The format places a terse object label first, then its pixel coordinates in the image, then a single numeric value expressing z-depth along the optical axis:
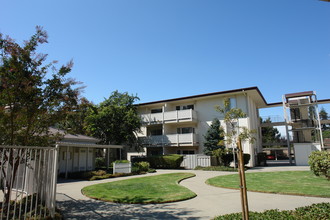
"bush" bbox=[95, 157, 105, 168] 30.91
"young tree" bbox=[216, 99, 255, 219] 4.47
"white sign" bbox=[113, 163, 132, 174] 18.86
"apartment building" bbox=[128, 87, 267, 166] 26.40
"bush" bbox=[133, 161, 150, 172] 21.31
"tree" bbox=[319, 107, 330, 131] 74.69
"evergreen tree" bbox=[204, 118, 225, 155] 24.66
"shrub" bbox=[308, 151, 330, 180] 6.99
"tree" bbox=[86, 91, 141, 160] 27.50
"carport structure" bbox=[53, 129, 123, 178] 19.30
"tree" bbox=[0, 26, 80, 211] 6.39
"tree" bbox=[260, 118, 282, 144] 54.47
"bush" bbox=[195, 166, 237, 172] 20.78
